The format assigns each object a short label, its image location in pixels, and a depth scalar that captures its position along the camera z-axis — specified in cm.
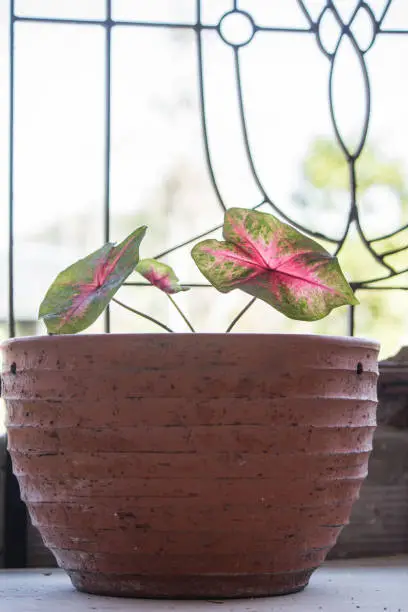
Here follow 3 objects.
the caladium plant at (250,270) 133
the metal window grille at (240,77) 164
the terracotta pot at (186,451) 126
